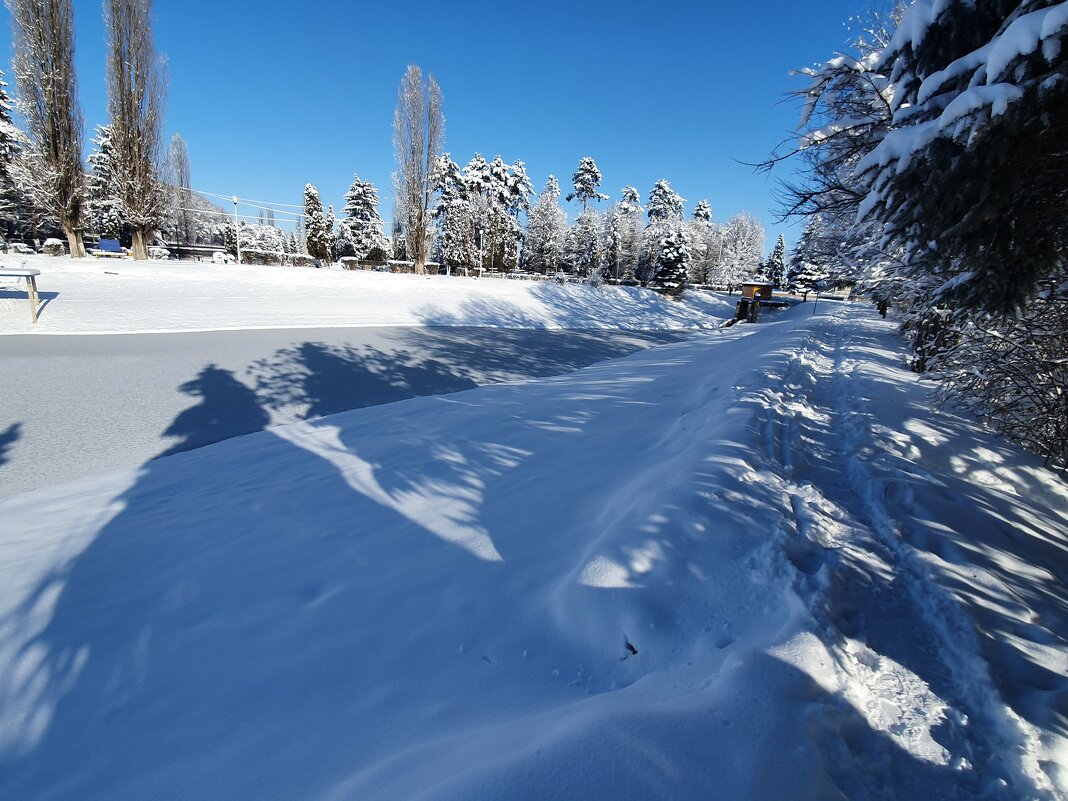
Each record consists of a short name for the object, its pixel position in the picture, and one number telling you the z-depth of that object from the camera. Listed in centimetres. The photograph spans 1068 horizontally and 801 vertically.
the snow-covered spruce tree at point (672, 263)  3494
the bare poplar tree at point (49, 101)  1789
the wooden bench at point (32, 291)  1157
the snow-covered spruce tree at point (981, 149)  203
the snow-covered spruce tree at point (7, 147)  2481
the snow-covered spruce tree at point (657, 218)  4328
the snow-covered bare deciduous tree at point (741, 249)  6060
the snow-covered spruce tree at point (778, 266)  7012
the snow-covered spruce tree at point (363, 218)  4475
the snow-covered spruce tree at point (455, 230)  4033
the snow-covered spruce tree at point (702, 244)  5200
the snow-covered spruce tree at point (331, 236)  4544
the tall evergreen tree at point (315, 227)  4438
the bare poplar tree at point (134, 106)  1958
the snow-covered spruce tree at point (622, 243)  4609
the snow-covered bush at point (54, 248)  2777
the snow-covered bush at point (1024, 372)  427
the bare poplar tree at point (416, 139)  2695
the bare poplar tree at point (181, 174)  3959
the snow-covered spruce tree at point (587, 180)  5906
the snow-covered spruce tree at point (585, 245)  4406
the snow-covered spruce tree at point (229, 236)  5194
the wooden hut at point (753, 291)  2810
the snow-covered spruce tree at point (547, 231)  4497
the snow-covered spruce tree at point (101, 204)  3381
